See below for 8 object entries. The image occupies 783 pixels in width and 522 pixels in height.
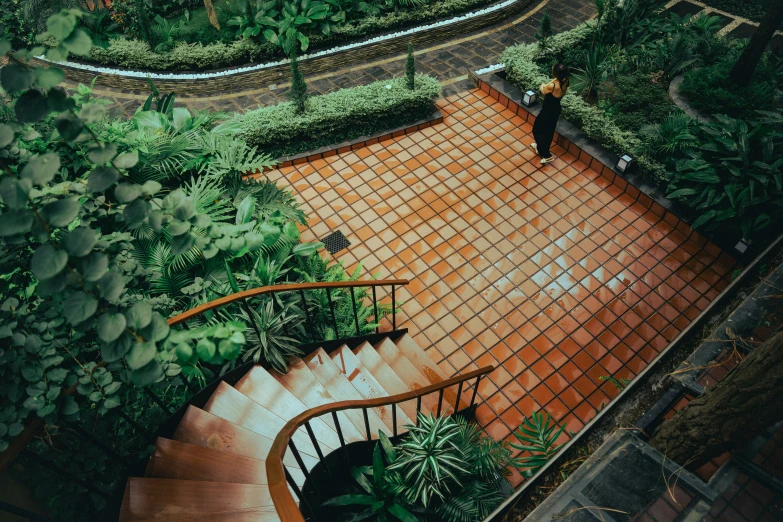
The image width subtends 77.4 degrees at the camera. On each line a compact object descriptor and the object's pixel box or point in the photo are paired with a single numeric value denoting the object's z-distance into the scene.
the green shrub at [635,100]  7.02
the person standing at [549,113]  6.26
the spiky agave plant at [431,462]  3.59
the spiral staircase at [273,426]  2.94
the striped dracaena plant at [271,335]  4.28
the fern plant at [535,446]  4.09
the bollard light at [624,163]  6.50
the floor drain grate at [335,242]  6.21
